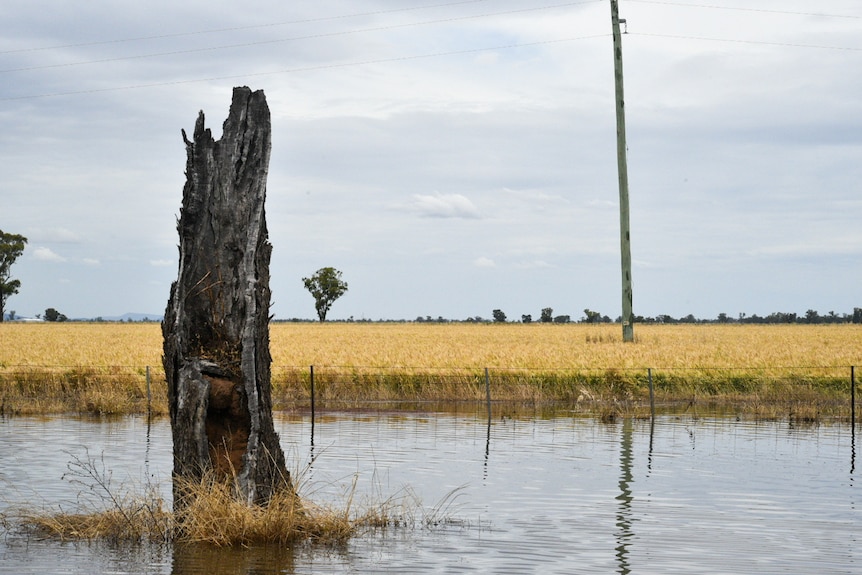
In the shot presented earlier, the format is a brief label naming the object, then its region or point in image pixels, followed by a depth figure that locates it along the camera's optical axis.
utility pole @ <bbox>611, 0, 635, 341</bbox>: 42.12
